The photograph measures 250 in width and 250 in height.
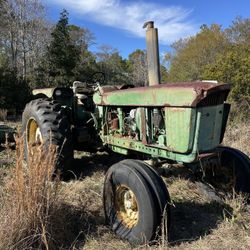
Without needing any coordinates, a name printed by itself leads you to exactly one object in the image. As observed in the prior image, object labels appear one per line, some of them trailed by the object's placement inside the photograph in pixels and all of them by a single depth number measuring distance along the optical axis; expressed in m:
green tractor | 2.59
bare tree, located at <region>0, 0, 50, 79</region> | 23.55
